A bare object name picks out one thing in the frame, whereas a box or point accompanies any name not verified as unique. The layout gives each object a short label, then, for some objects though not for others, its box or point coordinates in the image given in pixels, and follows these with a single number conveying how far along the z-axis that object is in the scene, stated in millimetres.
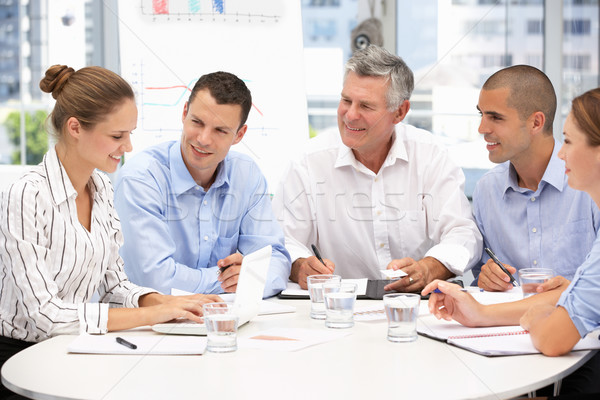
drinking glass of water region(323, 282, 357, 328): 2791
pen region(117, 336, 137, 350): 2619
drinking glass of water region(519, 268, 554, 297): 2940
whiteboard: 4244
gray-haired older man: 3692
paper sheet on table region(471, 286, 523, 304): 3011
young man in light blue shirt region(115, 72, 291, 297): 3280
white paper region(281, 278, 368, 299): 3165
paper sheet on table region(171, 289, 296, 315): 2959
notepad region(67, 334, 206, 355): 2593
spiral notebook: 2586
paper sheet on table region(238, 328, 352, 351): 2635
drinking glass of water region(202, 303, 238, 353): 2603
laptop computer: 2712
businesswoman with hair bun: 2758
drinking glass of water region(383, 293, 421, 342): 2658
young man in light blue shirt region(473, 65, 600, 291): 3427
